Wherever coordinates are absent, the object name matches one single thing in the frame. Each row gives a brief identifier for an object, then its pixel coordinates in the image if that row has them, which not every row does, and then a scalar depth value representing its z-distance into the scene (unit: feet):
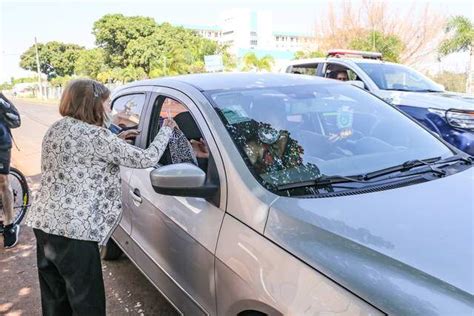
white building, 314.76
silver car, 5.03
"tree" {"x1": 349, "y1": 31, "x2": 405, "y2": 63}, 64.59
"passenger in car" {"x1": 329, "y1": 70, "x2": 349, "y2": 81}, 23.99
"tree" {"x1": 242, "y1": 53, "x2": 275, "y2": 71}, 79.20
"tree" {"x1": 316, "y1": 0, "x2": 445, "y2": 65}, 94.84
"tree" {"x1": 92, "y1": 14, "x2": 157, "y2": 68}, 124.57
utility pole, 189.83
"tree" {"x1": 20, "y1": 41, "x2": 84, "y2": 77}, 216.54
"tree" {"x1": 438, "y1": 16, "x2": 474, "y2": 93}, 56.73
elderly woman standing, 7.52
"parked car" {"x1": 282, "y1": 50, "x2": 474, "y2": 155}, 17.23
